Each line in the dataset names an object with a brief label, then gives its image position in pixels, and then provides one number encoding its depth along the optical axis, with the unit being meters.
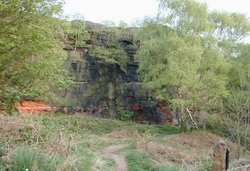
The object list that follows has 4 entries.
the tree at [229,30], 19.42
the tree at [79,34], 22.67
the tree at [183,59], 17.20
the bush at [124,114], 22.71
